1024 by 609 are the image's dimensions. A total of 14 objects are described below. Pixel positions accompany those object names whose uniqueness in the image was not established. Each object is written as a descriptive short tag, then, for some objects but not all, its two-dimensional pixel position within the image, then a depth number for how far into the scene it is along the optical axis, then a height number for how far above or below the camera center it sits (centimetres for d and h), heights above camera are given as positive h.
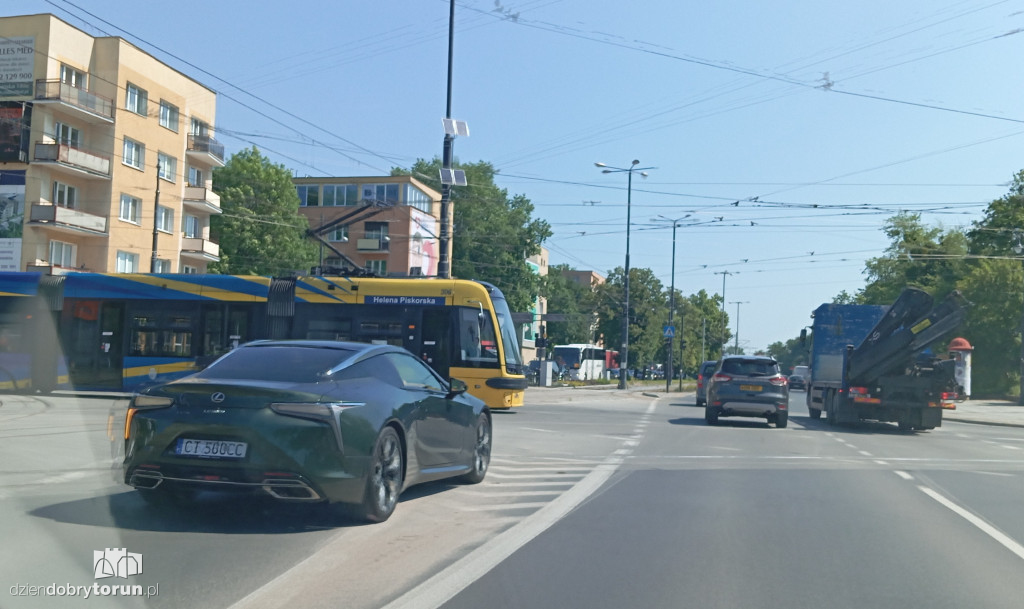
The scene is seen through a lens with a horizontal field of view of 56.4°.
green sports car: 693 -63
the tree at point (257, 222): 5866 +773
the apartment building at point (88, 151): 4134 +873
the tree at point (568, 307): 7964 +564
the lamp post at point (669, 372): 5086 -34
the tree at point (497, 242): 7312 +897
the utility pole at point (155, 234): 4075 +475
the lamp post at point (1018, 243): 5991 +877
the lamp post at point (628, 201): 4675 +807
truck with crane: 2253 +16
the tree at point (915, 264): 6662 +953
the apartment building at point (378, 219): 6775 +930
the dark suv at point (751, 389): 2230 -45
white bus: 8325 +11
